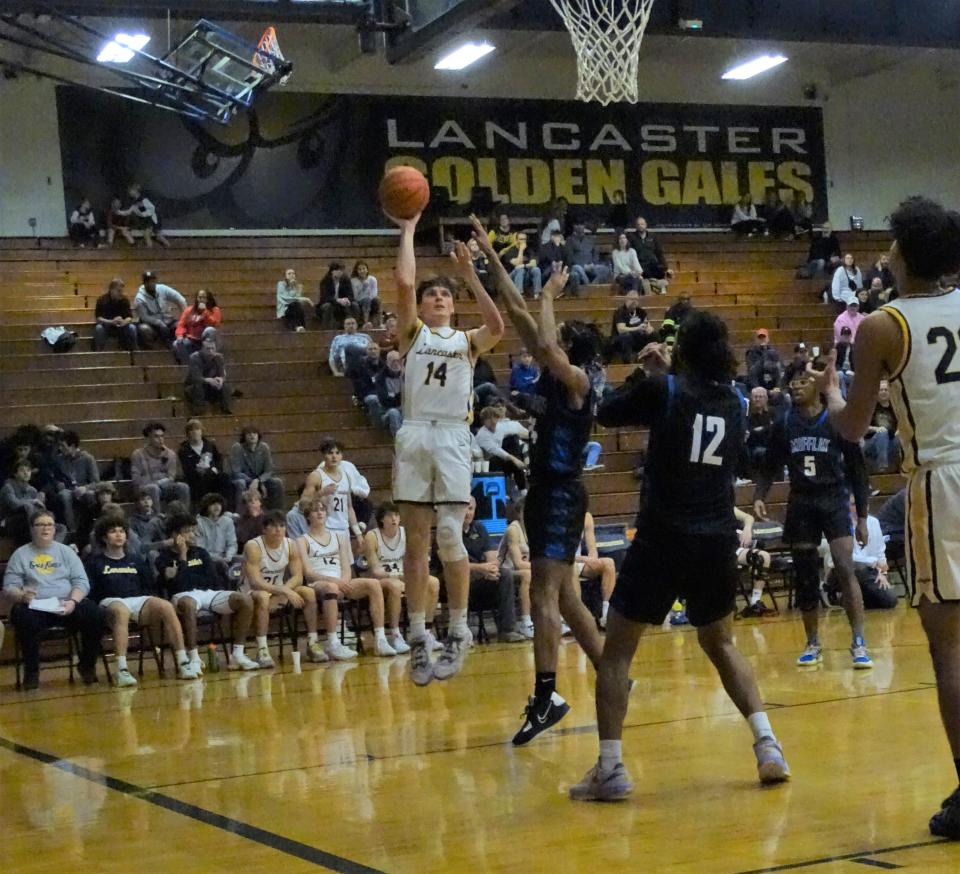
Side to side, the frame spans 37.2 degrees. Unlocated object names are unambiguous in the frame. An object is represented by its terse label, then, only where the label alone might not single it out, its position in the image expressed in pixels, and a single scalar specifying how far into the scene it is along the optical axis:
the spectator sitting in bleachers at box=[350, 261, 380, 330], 18.92
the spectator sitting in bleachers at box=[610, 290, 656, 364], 18.88
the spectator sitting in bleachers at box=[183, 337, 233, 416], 16.31
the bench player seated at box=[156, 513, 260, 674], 11.00
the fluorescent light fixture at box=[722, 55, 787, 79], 25.02
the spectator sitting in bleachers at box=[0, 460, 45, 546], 12.36
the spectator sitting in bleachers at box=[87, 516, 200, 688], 10.61
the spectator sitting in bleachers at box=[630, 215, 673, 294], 21.81
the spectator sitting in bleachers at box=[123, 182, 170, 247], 21.11
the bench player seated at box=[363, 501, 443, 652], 11.58
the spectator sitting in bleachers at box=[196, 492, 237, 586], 12.16
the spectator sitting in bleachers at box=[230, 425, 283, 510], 13.95
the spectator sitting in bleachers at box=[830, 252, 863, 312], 21.89
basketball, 6.66
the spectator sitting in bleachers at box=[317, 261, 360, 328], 19.05
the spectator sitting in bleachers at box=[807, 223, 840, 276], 23.75
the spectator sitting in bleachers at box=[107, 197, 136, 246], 21.03
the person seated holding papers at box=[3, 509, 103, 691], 10.48
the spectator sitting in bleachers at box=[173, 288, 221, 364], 17.19
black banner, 21.89
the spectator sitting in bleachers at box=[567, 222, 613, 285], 21.38
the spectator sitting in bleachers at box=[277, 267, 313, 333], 19.25
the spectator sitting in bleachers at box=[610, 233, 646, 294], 21.44
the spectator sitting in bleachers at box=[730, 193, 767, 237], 25.12
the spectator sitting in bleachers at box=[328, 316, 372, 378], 17.30
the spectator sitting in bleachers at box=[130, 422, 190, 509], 13.41
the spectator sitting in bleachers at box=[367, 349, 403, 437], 16.12
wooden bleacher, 16.05
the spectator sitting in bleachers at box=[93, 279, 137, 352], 17.48
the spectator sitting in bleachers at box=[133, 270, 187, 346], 17.67
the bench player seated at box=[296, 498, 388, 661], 11.23
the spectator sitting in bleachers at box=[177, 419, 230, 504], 13.85
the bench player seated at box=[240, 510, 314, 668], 11.15
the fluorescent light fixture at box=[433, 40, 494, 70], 22.63
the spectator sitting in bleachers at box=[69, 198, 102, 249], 20.88
